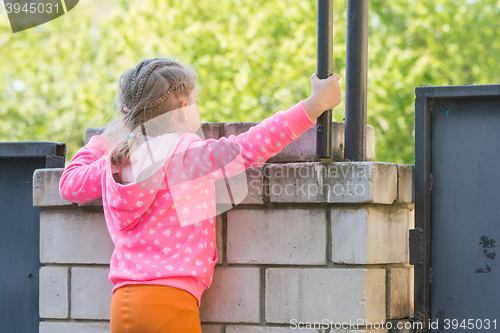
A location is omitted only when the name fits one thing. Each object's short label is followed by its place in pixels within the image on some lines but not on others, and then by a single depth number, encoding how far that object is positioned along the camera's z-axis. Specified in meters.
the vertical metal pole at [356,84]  4.62
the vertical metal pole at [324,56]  4.45
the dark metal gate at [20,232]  5.44
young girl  3.80
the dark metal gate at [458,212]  4.60
